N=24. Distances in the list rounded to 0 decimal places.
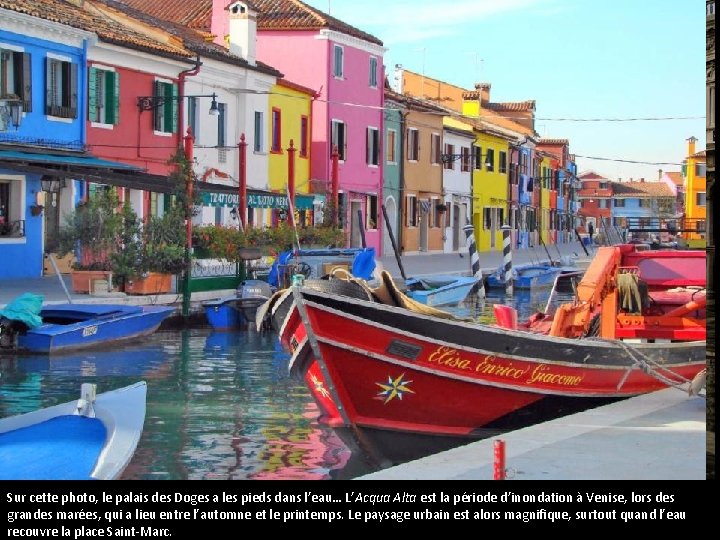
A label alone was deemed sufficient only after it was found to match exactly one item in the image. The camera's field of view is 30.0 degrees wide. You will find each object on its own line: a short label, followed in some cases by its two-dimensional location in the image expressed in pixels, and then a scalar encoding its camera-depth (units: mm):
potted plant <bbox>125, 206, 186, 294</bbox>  24969
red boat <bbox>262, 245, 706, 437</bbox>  12492
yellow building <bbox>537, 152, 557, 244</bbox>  83438
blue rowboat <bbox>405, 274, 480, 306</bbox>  30077
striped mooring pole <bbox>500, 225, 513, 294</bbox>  36794
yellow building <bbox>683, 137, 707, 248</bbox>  94381
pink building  45281
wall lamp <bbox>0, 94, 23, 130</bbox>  26516
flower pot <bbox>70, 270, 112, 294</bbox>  24250
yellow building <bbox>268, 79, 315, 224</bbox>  40812
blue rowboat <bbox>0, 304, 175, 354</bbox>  19828
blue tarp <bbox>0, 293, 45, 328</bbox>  19828
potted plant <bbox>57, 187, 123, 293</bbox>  24375
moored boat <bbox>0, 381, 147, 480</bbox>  9953
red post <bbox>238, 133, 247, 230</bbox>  29625
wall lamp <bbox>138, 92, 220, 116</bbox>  32906
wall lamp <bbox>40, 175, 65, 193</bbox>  28320
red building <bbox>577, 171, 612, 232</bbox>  136500
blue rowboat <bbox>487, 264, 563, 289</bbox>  38156
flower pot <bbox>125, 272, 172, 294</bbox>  24891
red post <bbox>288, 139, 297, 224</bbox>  29377
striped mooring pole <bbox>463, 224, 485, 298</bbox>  35188
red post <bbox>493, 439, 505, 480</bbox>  8352
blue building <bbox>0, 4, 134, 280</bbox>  27547
